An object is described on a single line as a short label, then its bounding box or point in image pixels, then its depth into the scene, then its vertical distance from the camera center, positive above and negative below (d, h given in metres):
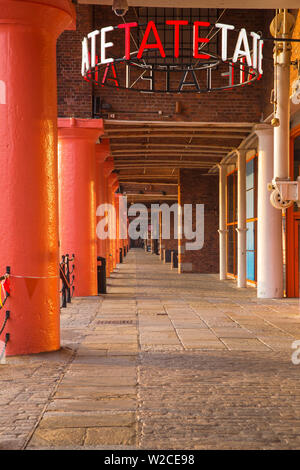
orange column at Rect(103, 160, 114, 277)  19.92 +1.74
